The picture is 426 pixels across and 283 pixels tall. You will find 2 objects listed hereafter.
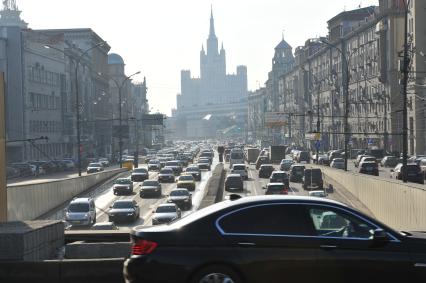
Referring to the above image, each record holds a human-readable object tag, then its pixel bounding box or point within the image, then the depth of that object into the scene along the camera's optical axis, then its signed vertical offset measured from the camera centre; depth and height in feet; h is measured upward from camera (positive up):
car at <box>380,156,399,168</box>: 250.78 -8.51
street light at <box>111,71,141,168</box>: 271.63 +1.30
